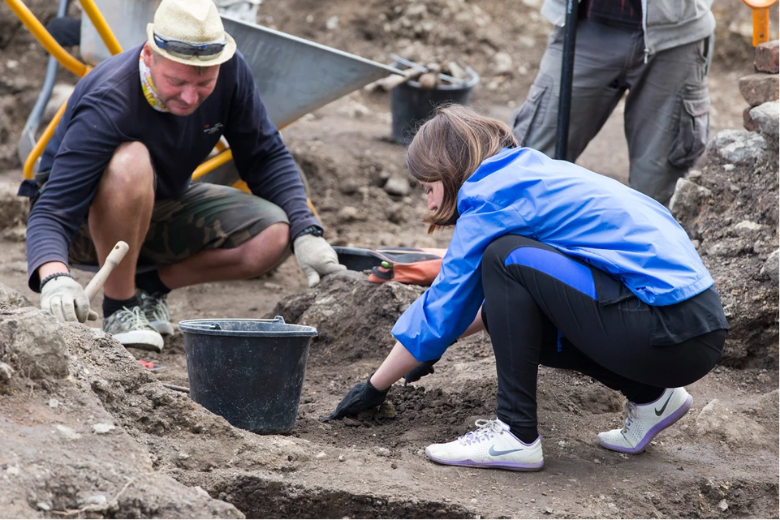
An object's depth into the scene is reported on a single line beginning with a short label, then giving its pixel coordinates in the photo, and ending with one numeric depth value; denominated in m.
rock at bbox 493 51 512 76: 18.39
